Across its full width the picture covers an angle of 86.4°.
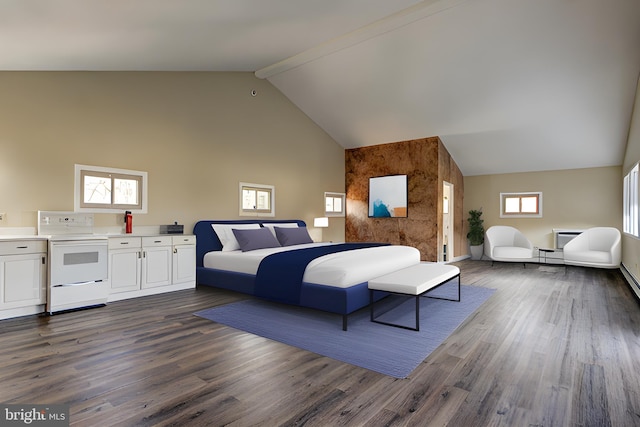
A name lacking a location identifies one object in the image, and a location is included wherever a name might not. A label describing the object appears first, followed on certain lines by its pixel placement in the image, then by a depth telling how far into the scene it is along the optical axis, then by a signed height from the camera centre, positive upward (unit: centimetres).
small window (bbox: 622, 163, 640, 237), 505 +21
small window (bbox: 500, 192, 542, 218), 811 +23
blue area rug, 260 -109
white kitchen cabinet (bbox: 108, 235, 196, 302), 430 -70
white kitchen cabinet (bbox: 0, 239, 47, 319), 338 -66
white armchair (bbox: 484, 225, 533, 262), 700 -67
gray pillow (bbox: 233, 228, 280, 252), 518 -40
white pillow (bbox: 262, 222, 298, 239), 605 -22
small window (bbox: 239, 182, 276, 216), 637 +27
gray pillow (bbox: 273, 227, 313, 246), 580 -39
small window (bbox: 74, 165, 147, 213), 437 +32
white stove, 366 -55
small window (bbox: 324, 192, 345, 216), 838 +25
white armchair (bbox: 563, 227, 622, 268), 605 -66
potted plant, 863 -53
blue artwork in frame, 784 +41
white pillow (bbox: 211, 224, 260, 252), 537 -36
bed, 341 -62
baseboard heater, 458 -100
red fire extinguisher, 462 -13
